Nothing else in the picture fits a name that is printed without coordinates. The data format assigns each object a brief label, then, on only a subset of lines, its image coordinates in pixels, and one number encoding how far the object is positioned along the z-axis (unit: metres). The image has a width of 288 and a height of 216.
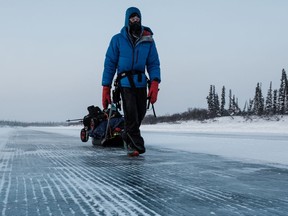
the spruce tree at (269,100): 87.44
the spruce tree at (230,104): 98.94
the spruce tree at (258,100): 86.69
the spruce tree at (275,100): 84.32
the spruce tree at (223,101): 100.06
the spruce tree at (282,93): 77.69
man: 5.09
